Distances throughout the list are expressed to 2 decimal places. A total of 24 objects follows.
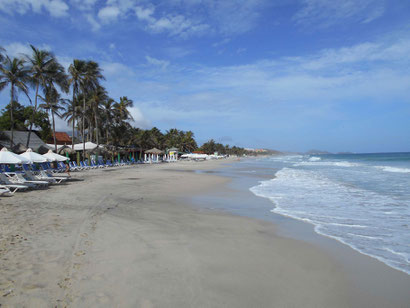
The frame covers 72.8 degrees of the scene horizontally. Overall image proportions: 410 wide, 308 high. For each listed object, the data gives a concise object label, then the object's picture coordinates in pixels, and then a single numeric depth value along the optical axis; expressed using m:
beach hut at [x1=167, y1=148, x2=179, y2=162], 60.13
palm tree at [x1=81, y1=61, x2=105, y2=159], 29.92
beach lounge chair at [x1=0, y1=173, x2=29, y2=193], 9.78
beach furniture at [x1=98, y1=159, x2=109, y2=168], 28.99
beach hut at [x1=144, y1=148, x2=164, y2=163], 45.72
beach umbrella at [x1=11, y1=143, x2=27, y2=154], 24.20
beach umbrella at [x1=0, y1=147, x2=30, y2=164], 10.87
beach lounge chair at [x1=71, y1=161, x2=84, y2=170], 23.87
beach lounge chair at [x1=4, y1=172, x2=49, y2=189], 10.66
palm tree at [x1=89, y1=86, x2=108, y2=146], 33.06
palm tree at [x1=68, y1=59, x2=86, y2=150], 28.98
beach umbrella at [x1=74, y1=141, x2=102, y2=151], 31.03
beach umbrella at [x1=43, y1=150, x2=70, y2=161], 16.41
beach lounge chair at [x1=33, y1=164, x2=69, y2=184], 12.57
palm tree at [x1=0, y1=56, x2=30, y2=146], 21.61
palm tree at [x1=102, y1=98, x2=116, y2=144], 39.03
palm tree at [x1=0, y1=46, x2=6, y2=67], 18.93
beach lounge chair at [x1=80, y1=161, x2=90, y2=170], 24.92
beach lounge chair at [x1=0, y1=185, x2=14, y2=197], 8.82
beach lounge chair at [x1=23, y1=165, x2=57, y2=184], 11.59
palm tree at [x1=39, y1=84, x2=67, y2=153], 26.83
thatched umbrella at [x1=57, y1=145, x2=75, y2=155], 28.17
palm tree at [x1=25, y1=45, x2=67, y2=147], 24.36
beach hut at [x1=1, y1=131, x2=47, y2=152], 31.05
